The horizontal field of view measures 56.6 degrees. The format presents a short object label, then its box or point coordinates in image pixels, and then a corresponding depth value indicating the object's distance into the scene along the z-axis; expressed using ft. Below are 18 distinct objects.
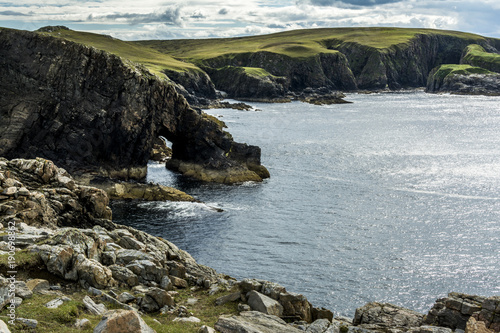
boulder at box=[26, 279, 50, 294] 71.84
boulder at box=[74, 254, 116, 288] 79.66
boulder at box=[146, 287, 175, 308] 77.71
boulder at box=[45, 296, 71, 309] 65.41
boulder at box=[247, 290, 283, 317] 79.73
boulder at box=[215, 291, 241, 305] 84.43
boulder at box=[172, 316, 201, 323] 72.76
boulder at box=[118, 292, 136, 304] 76.89
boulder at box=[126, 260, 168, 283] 89.10
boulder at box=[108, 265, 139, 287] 85.46
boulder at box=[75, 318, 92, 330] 61.77
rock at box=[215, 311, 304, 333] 68.80
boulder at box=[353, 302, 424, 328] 83.41
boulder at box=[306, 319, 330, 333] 77.56
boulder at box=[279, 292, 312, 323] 83.41
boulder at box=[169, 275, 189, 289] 93.09
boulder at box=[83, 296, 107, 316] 67.97
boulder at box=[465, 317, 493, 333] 71.98
